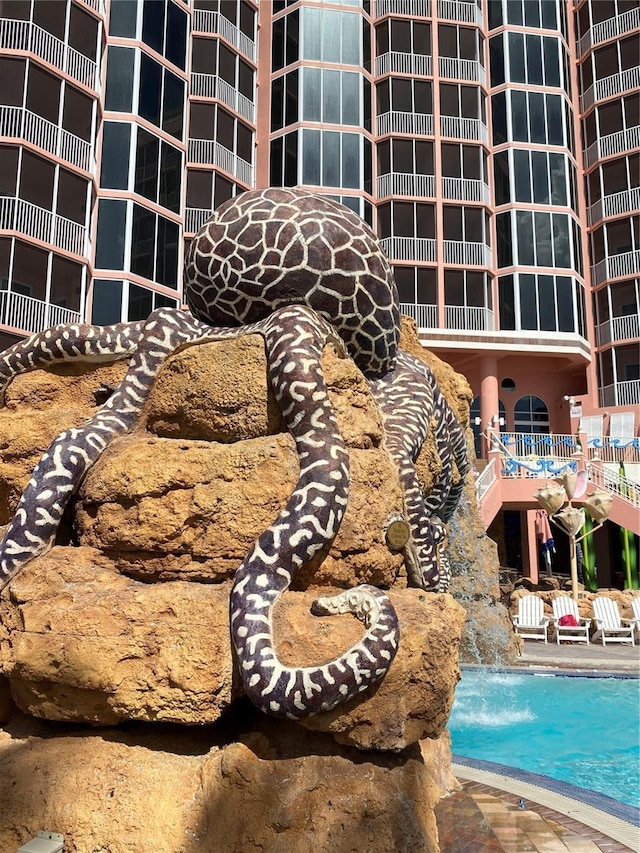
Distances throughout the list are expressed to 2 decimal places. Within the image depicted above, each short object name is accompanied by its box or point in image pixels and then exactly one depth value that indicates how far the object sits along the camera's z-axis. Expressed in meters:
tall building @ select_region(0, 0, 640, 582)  25.55
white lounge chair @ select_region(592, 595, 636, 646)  15.59
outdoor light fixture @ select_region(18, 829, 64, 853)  3.00
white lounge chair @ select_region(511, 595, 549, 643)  15.64
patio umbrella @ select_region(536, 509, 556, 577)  26.73
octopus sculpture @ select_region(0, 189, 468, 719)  3.21
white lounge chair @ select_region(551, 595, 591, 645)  15.49
